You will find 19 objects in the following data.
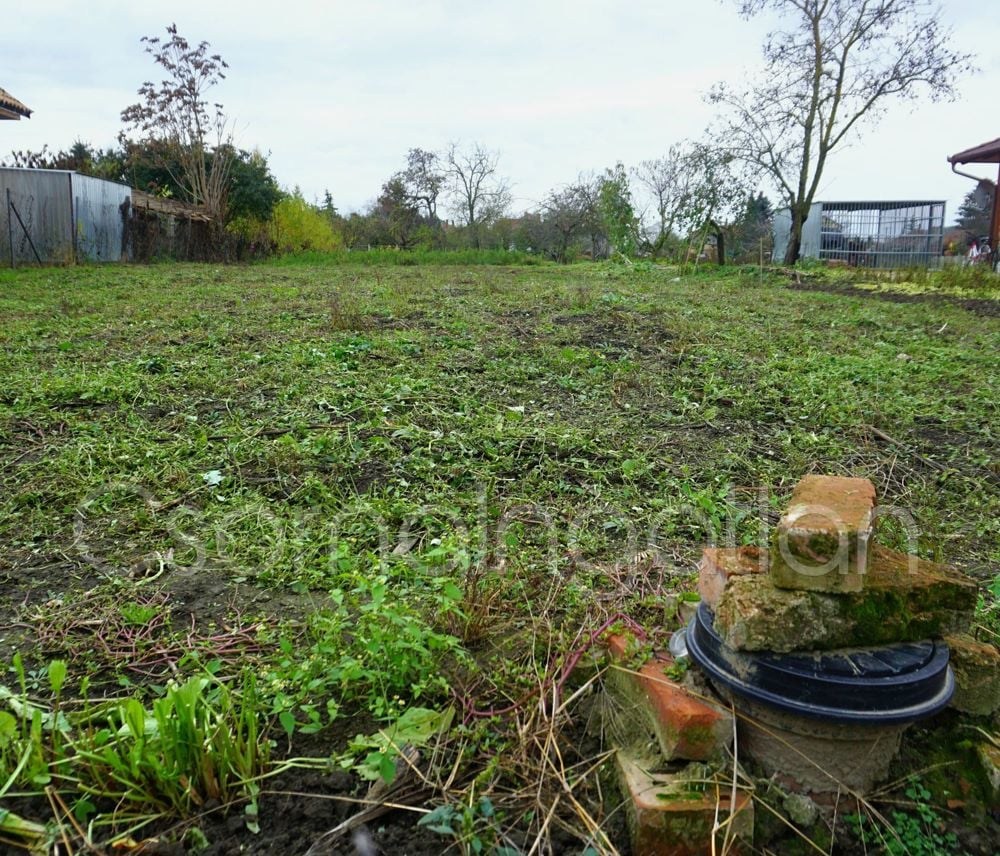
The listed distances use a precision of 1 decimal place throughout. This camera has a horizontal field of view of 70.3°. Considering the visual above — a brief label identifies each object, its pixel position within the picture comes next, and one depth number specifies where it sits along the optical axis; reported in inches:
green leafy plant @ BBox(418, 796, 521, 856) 44.0
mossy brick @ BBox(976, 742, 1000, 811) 48.3
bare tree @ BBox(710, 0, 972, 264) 617.0
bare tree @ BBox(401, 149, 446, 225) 1060.5
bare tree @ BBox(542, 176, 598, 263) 1032.2
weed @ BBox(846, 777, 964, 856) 45.4
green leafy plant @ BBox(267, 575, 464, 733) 55.2
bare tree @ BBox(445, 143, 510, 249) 1098.7
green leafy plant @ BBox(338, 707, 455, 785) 48.3
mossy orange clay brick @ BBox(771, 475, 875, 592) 45.9
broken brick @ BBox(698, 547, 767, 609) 52.0
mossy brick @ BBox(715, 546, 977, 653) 47.4
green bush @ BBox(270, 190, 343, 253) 804.0
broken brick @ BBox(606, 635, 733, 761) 47.4
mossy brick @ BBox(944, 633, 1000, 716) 52.4
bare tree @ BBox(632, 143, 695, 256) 861.2
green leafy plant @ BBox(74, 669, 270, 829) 46.8
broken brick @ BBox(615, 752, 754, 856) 44.4
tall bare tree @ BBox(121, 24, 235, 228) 735.1
